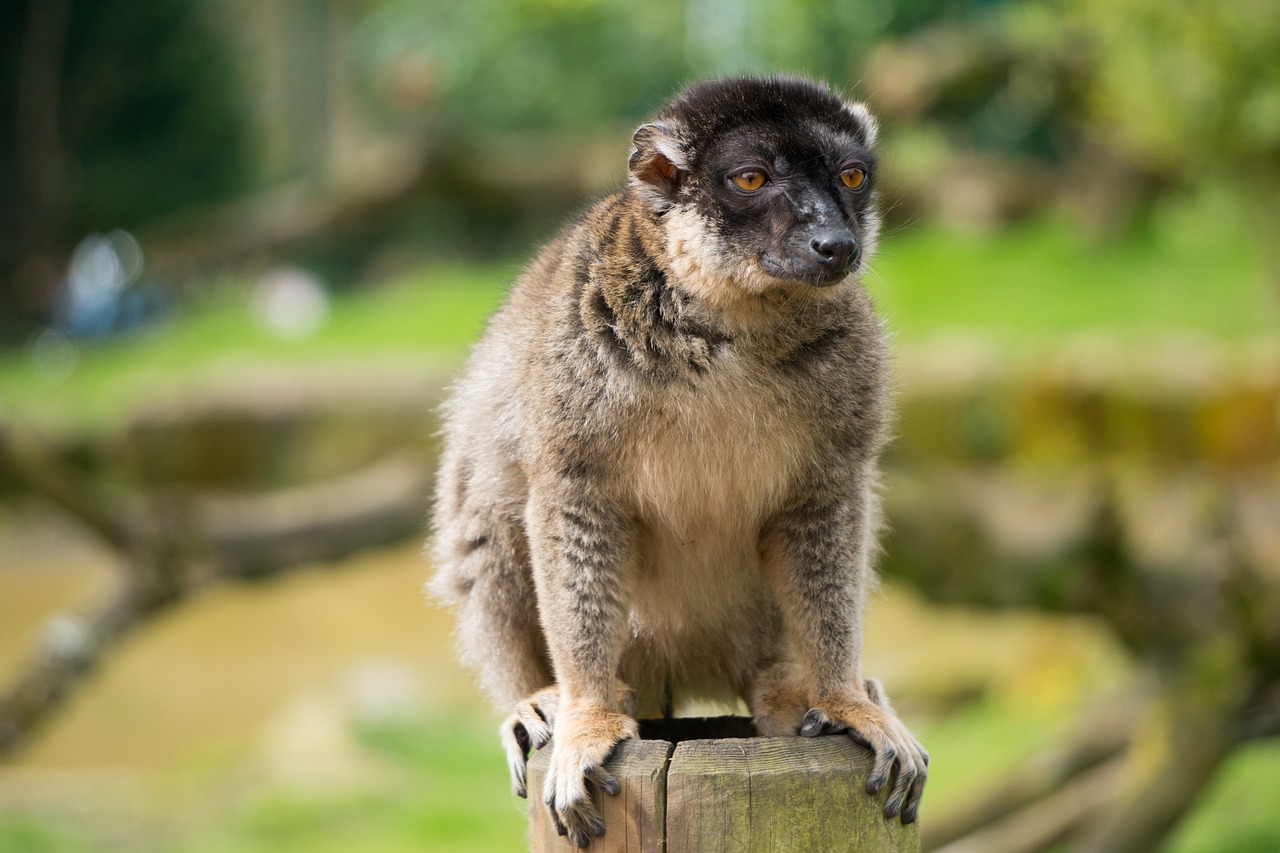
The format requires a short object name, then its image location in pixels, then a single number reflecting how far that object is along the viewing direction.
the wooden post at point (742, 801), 5.20
